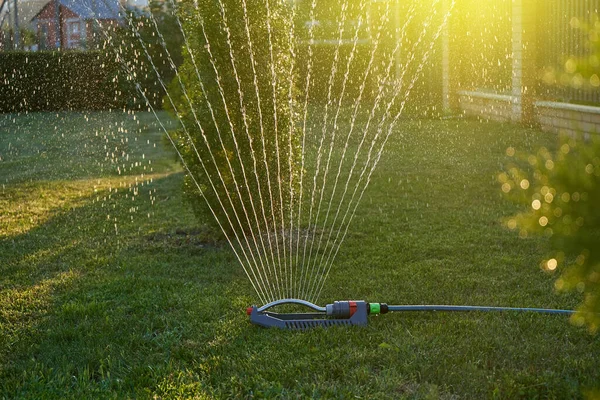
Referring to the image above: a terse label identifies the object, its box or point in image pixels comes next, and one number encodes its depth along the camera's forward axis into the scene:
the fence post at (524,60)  12.39
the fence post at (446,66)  16.20
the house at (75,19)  24.70
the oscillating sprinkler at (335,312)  4.02
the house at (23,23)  23.88
